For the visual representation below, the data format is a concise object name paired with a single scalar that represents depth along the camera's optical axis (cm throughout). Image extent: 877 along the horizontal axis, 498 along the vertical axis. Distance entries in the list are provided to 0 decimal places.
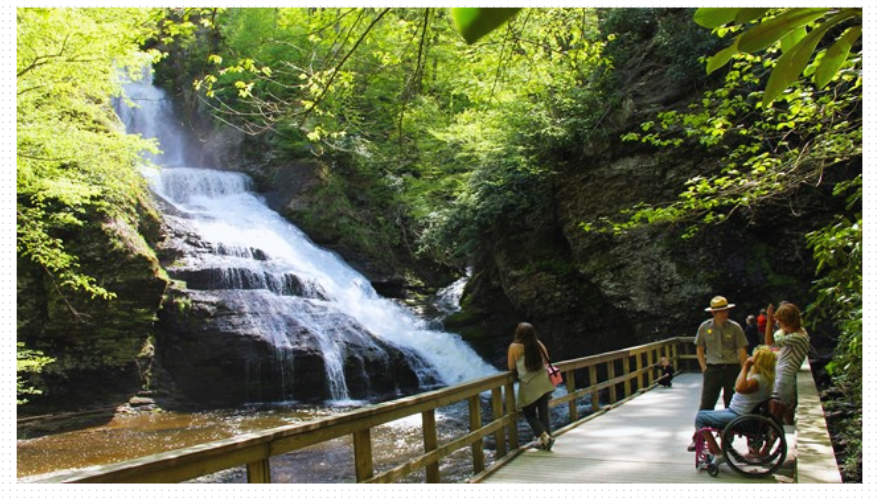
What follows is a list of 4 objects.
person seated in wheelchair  443
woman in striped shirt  462
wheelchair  430
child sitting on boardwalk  945
